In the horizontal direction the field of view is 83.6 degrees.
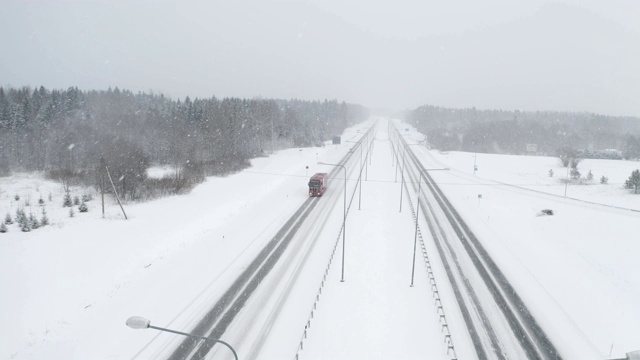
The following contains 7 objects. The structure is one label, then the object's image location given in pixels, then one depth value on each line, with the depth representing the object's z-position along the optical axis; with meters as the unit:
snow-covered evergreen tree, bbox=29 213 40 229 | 37.55
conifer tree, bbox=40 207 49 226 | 38.42
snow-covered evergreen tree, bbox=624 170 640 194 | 58.47
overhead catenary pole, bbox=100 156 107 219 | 43.72
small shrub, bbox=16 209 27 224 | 37.33
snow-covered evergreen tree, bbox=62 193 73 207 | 46.91
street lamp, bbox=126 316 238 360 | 9.62
